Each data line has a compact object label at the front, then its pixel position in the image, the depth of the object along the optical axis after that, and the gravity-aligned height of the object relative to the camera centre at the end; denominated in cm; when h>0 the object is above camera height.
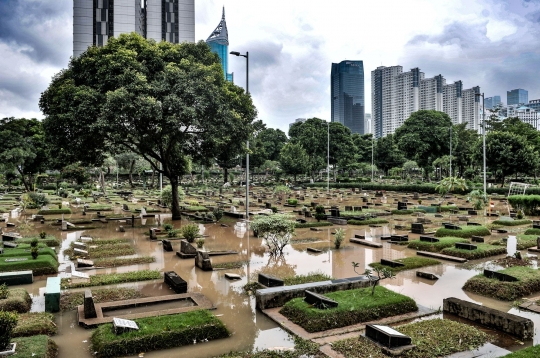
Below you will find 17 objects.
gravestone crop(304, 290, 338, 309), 883 -261
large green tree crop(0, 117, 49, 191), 4247 +357
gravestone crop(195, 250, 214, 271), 1346 -268
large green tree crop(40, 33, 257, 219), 2092 +408
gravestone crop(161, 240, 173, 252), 1672 -267
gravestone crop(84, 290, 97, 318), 872 -270
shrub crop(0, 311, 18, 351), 656 -234
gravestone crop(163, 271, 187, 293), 1079 -272
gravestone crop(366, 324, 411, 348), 709 -272
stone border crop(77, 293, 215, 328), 855 -287
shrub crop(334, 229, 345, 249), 1720 -246
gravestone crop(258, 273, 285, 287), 1096 -269
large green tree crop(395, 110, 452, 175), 6134 +623
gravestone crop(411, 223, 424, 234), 2095 -246
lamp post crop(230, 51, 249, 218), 2338 +619
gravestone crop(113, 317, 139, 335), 747 -265
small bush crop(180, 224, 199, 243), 1816 -231
